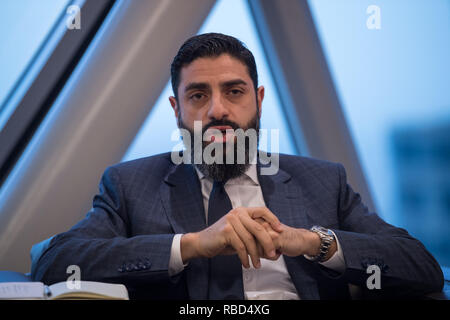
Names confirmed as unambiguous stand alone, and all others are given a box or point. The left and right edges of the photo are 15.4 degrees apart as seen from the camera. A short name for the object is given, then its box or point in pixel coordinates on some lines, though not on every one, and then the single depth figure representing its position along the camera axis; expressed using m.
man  2.53
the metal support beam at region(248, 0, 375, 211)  2.98
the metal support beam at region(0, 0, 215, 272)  2.77
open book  2.39
